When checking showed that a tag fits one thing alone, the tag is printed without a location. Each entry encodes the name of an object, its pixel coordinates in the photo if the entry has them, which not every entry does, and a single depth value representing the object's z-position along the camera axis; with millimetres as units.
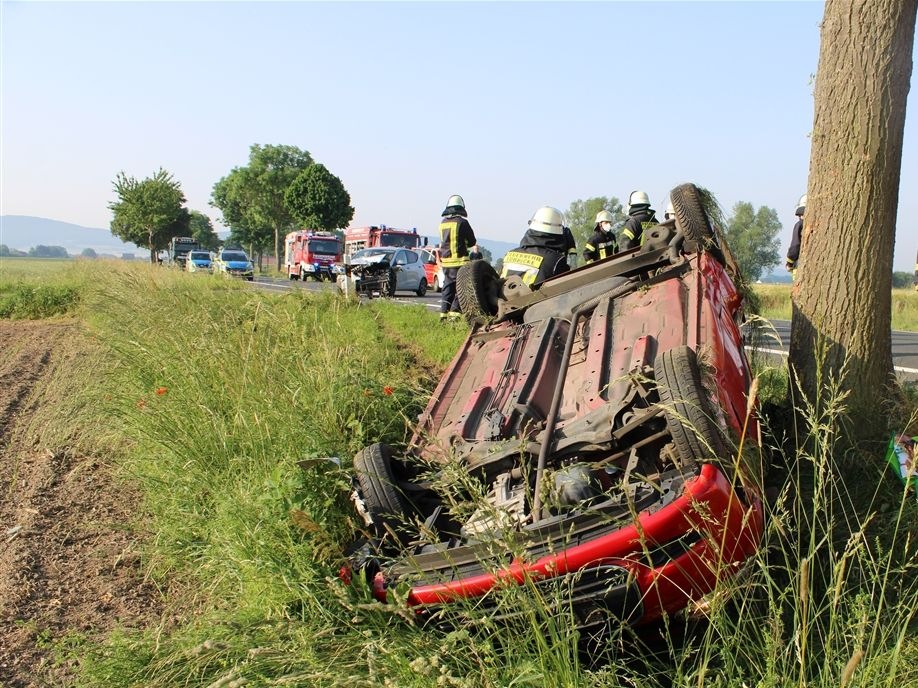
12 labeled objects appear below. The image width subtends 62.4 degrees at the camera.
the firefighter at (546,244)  6887
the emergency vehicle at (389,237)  34088
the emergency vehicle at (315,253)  31094
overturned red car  2715
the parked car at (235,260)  32156
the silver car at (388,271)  18031
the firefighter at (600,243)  9031
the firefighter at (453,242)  9969
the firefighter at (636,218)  8039
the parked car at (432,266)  24906
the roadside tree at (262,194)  60594
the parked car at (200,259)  37688
